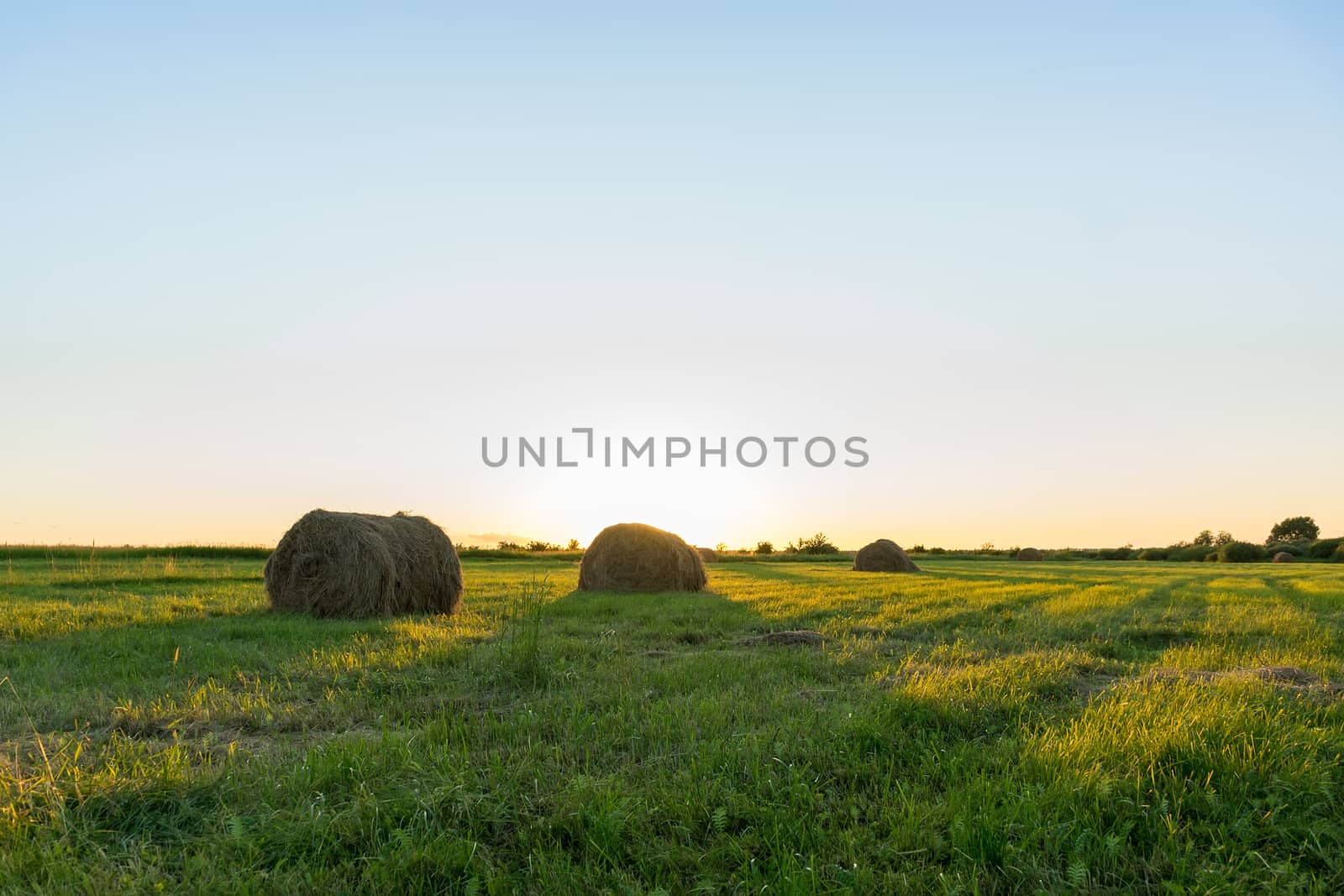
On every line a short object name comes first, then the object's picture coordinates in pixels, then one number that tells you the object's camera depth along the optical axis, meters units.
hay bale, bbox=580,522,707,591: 21.25
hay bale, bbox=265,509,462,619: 14.38
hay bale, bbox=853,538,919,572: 36.56
